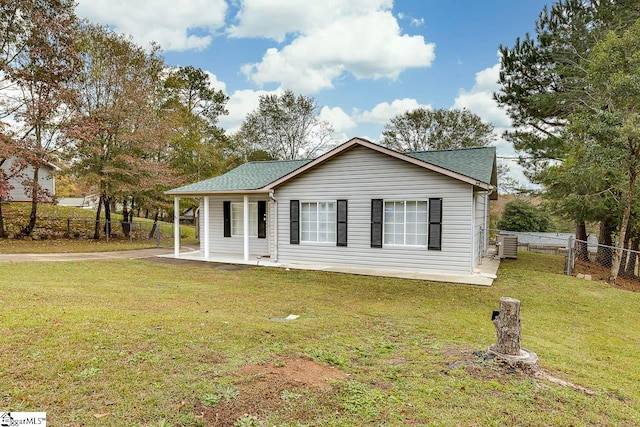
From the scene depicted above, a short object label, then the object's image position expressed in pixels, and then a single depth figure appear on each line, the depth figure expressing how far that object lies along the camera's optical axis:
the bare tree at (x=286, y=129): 27.95
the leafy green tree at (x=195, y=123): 21.23
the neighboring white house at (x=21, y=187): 23.36
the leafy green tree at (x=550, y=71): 13.47
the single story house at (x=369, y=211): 10.11
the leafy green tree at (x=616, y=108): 9.70
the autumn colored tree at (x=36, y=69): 15.23
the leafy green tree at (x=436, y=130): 26.89
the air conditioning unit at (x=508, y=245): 14.38
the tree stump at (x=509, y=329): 3.74
